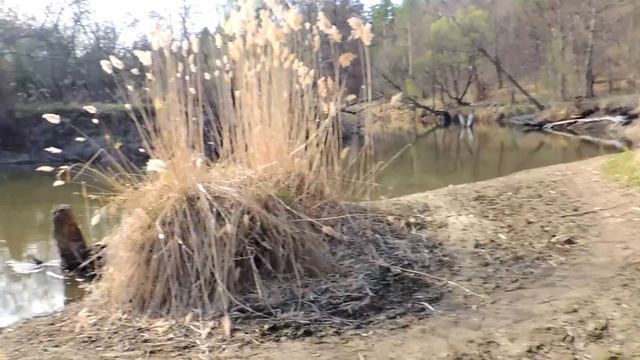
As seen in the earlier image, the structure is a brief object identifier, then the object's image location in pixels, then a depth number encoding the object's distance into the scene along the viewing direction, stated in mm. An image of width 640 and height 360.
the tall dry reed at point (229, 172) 3033
